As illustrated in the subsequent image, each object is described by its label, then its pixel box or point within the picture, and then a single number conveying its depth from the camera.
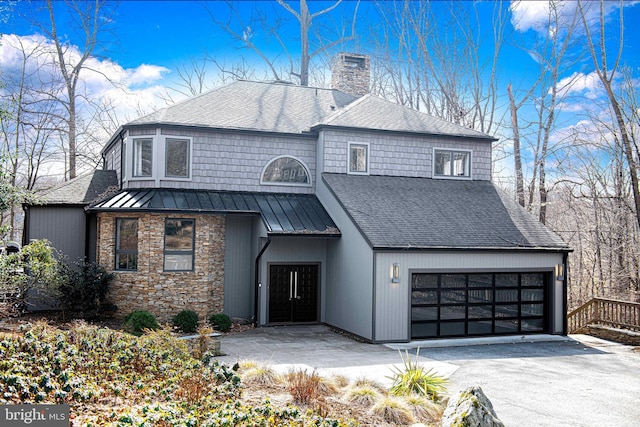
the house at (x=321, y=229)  14.30
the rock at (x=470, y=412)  6.39
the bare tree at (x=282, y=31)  27.67
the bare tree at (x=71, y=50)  24.69
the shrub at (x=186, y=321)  13.86
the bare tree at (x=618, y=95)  20.12
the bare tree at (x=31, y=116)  24.61
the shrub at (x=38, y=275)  12.85
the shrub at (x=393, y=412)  7.01
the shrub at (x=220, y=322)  14.27
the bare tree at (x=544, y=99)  25.31
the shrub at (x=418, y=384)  8.17
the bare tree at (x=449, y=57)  28.25
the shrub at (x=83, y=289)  14.02
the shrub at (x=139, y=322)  13.03
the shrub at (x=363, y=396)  7.51
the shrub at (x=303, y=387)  7.30
